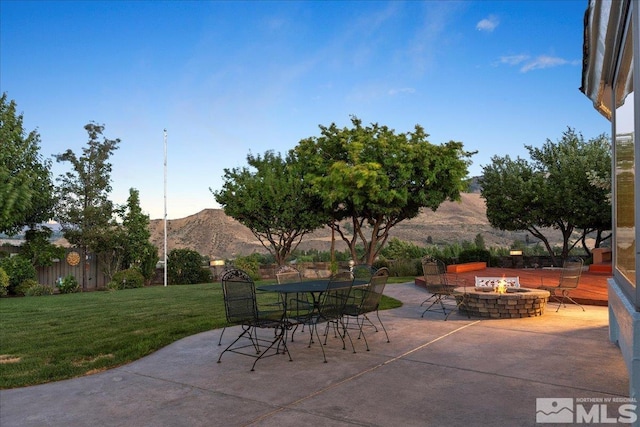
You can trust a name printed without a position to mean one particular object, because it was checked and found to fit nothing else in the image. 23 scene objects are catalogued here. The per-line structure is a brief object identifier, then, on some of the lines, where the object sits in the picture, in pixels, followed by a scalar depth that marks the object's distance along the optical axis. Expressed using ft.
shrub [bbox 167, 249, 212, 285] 68.33
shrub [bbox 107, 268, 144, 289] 62.44
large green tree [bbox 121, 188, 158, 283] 67.67
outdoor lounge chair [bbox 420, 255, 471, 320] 28.12
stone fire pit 26.18
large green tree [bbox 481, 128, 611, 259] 65.82
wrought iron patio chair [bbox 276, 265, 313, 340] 22.01
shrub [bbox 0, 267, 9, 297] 52.26
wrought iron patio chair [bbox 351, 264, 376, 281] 24.89
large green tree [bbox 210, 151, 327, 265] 64.54
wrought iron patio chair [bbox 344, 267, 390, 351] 20.03
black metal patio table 18.72
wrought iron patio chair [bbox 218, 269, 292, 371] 17.93
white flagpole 74.28
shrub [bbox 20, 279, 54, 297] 54.08
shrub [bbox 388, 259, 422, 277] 67.56
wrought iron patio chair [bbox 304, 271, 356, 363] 19.00
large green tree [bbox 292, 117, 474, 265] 58.49
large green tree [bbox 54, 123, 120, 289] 66.33
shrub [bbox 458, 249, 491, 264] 67.46
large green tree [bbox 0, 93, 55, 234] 56.34
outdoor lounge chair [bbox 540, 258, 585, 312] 28.86
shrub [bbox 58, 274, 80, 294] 59.41
